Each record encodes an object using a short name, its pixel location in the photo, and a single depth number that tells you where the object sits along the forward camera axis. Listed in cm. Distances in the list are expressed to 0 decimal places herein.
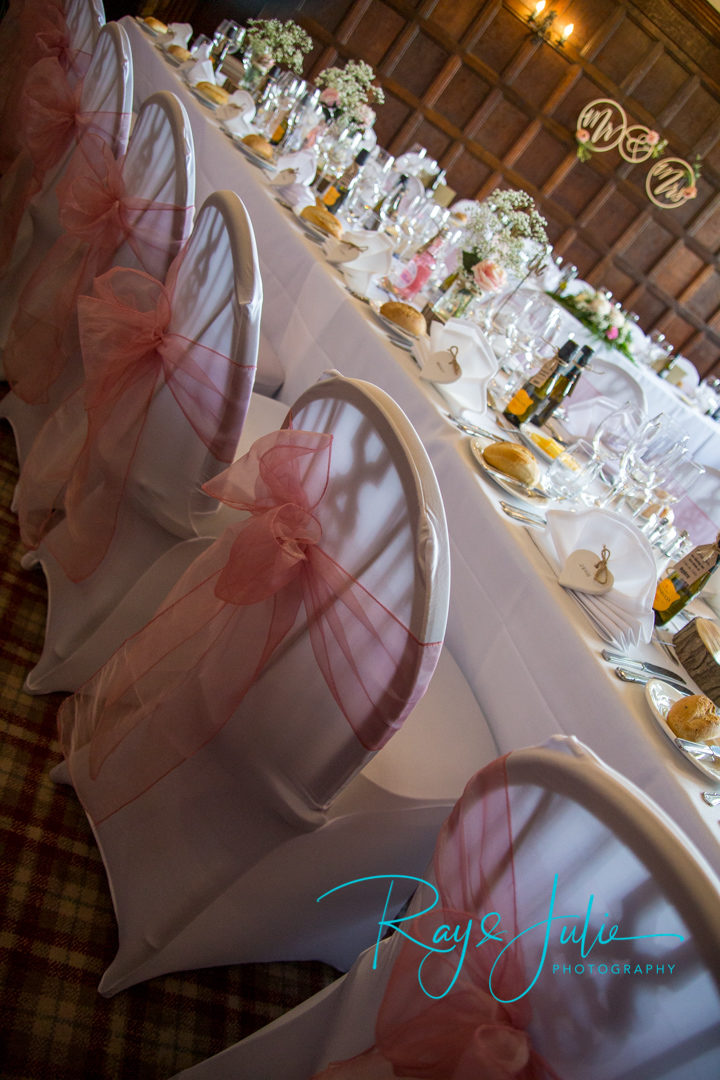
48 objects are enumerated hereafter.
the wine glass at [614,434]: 205
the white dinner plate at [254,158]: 309
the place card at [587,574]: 137
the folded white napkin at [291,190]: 287
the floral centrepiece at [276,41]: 415
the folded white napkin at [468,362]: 192
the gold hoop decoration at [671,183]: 672
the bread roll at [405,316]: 219
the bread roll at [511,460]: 162
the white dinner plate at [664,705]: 107
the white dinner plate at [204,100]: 355
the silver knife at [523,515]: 150
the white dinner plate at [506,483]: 159
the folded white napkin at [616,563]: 132
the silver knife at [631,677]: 120
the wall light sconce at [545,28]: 622
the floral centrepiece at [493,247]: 245
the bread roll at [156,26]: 452
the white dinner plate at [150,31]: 443
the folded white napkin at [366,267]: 238
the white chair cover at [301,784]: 88
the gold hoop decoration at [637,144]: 656
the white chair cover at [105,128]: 191
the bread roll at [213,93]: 363
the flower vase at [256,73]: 423
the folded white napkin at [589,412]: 295
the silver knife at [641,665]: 125
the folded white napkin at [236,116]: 333
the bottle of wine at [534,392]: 217
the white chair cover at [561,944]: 53
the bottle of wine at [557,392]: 224
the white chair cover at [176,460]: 120
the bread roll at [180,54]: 400
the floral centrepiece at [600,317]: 472
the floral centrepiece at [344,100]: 368
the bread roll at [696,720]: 110
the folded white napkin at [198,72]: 380
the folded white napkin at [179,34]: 423
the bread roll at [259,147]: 323
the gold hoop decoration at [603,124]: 649
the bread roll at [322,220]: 271
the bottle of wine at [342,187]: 318
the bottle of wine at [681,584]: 155
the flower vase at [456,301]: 273
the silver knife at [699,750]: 109
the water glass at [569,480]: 179
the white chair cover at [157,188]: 152
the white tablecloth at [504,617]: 110
